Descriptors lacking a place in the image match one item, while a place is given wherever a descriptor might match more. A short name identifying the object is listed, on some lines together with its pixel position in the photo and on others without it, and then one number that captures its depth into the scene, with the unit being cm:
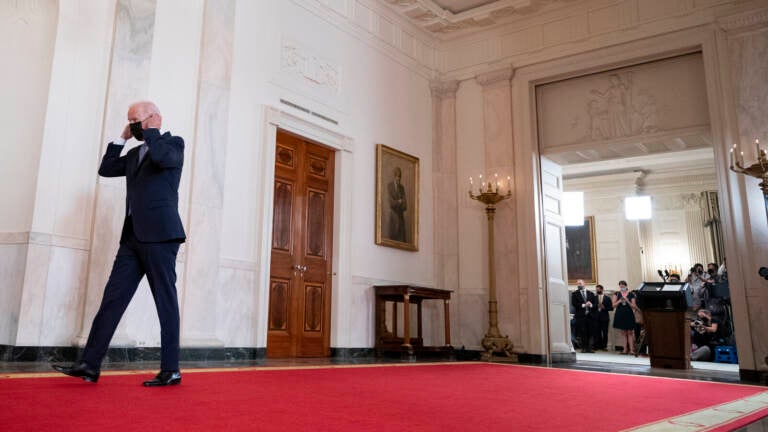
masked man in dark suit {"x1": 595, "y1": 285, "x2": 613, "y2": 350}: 1301
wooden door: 698
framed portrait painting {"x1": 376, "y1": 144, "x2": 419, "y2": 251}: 838
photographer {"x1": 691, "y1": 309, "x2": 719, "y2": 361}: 953
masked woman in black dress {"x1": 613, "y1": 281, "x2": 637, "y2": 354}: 1224
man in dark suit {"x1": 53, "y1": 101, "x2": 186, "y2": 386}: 324
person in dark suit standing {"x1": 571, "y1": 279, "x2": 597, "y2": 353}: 1305
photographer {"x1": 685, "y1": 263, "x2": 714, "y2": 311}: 1019
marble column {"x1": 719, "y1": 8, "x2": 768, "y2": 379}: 680
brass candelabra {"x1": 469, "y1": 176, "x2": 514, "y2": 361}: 809
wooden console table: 758
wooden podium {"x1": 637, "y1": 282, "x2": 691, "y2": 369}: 742
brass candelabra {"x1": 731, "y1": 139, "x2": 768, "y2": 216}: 583
